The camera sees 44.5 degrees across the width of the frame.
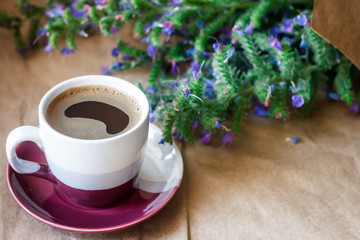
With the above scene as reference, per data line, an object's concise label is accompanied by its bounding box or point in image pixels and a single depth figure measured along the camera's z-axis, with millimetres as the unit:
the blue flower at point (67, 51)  930
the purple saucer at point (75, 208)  588
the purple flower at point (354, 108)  877
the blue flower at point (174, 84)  824
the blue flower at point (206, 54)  851
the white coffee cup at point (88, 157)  559
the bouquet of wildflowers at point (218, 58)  735
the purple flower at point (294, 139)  824
